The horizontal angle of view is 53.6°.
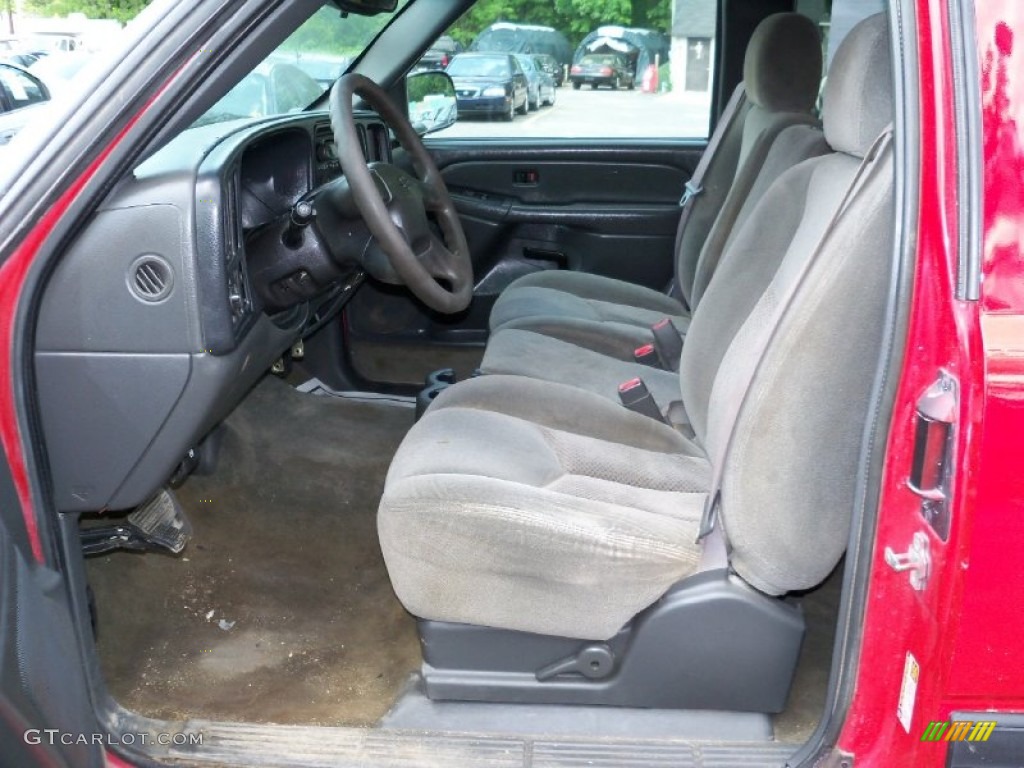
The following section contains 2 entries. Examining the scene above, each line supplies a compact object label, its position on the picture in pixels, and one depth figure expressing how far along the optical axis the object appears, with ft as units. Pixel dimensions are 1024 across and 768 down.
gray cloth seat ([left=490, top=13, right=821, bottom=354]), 7.64
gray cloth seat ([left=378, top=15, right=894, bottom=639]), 4.32
